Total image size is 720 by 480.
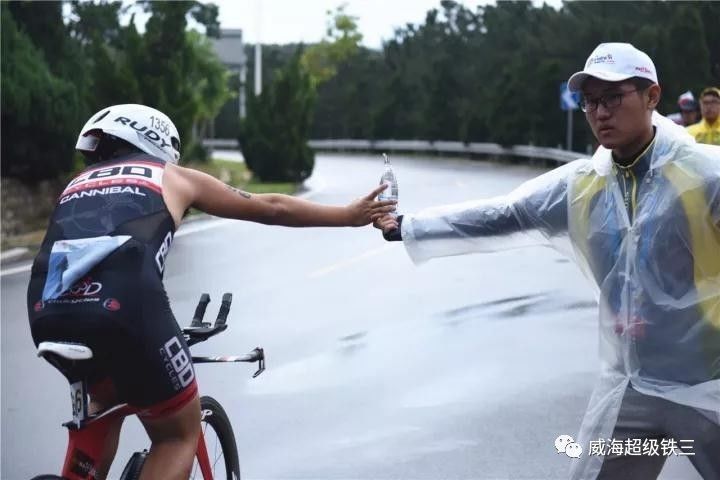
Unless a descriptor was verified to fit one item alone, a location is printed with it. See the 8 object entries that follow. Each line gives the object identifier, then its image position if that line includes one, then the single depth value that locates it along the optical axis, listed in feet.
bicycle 12.26
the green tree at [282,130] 106.63
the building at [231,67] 256.93
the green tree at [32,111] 61.98
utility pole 140.05
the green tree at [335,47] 260.01
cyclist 12.14
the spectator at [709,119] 36.37
